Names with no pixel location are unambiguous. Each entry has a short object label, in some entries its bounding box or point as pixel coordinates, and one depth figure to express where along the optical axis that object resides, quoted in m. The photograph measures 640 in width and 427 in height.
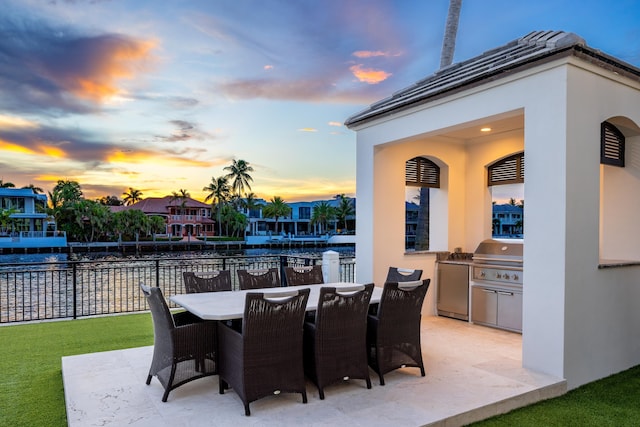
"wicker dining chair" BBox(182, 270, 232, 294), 4.68
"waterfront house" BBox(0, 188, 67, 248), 34.84
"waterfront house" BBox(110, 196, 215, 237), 50.84
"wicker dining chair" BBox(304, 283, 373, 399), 3.44
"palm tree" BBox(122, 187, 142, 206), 61.03
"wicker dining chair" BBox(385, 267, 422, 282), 4.71
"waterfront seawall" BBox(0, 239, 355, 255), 37.09
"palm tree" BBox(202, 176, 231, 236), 51.41
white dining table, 3.29
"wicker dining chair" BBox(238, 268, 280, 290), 5.08
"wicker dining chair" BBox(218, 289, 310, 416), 3.11
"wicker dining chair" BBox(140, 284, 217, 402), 3.35
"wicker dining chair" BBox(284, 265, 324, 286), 5.31
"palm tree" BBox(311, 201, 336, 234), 56.09
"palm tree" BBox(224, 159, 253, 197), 51.03
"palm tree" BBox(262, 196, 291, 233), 56.00
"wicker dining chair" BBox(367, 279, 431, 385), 3.75
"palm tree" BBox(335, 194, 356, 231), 57.47
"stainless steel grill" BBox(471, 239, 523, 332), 5.68
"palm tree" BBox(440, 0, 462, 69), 10.22
